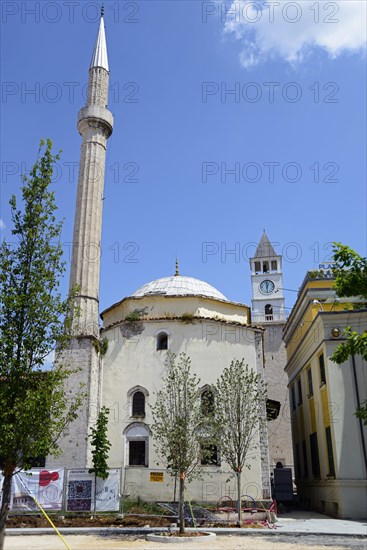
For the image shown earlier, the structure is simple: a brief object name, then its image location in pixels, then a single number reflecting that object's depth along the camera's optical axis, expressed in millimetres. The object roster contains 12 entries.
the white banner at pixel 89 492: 17953
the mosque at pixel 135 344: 21109
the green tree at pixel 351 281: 11320
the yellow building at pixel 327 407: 18750
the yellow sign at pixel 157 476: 20672
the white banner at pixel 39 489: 17578
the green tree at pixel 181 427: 15984
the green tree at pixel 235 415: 17938
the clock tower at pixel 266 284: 57438
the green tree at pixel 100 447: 18359
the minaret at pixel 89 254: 20484
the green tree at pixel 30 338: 9461
